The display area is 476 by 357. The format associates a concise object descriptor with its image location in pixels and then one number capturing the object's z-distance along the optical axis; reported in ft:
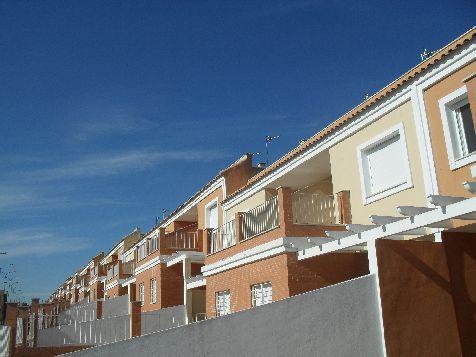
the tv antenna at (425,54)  52.87
